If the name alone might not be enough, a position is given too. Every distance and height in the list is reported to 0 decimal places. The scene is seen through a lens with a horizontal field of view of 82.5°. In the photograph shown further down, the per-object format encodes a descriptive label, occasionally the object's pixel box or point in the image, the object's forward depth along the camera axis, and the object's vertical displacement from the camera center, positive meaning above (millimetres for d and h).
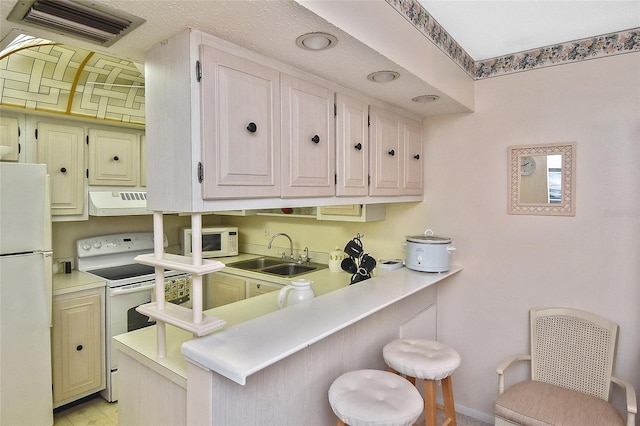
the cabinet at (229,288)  3186 -749
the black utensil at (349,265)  2580 -415
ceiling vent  1086 +607
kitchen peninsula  1282 -650
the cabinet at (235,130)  1253 +305
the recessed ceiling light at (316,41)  1330 +623
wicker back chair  1835 -984
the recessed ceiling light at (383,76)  1720 +629
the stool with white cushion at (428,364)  1704 -749
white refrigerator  2299 -560
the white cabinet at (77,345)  2651 -1025
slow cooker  2371 -313
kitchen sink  3549 -611
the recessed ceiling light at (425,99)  2127 +644
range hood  3086 +49
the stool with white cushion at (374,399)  1357 -770
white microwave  3854 -365
